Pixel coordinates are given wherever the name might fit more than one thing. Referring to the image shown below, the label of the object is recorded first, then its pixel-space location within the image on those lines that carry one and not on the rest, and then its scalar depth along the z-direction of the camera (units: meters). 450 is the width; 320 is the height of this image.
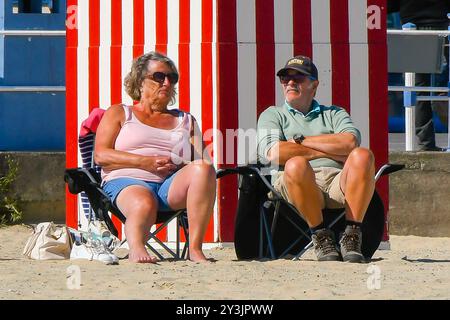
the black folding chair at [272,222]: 14.03
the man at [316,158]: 13.59
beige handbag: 13.86
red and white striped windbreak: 15.74
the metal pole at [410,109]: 19.08
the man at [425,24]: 19.84
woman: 13.37
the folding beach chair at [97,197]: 13.70
